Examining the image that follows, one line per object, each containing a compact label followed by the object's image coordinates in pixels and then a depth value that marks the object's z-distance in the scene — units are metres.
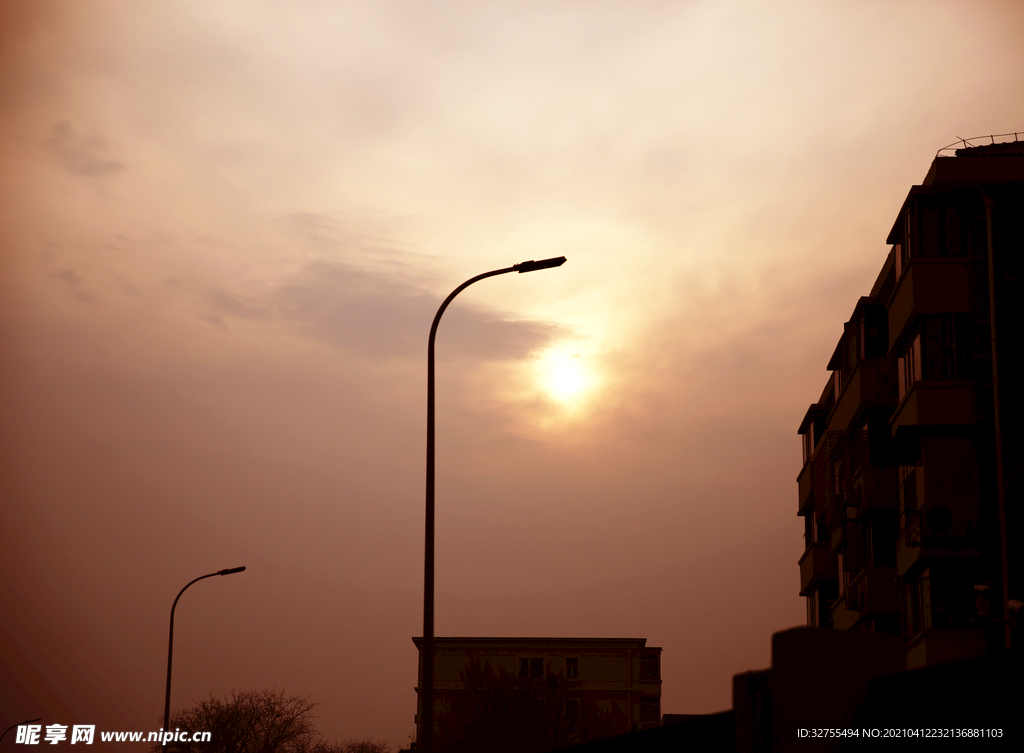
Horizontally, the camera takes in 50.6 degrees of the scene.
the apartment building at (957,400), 29.08
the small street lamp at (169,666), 37.44
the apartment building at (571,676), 91.62
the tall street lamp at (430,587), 15.64
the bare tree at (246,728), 76.94
